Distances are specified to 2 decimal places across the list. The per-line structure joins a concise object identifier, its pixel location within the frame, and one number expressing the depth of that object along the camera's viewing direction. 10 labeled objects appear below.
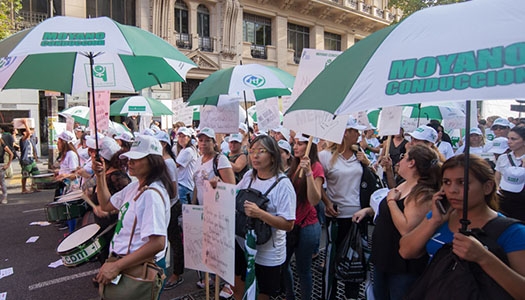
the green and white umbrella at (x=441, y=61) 1.37
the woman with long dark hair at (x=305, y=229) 3.48
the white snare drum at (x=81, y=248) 2.78
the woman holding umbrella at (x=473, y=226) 1.57
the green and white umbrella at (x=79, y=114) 9.62
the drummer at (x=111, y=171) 3.60
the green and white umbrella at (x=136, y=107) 8.96
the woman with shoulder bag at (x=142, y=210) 2.36
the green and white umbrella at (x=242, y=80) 4.12
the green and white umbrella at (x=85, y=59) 2.67
